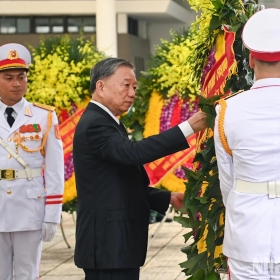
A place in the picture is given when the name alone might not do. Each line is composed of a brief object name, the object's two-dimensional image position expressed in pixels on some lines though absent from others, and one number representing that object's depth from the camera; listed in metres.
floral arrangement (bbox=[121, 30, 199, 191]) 8.96
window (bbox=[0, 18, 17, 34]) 29.19
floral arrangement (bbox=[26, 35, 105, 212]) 8.85
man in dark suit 4.47
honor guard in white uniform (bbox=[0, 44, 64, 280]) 5.51
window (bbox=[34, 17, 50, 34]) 29.05
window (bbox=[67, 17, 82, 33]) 28.72
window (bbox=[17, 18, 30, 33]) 29.08
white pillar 24.39
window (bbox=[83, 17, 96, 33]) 28.56
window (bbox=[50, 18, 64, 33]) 28.88
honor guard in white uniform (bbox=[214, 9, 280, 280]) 3.53
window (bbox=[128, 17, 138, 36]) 29.80
